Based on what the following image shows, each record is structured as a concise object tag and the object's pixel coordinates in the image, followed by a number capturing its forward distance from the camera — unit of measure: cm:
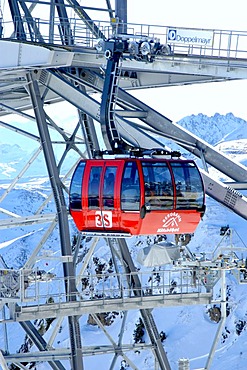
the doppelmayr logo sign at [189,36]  4191
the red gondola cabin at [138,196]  3688
